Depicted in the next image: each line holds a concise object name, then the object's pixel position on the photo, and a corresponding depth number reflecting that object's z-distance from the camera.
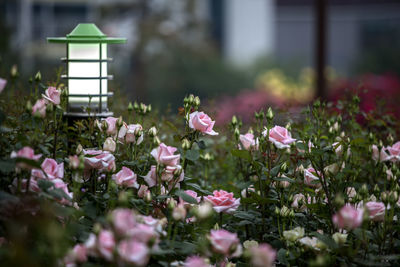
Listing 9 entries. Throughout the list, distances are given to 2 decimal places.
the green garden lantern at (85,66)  7.21
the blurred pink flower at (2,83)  6.44
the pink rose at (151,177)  6.69
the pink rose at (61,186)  6.46
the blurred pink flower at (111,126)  6.76
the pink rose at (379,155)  6.85
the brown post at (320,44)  12.57
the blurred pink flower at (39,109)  6.50
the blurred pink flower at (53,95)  6.69
